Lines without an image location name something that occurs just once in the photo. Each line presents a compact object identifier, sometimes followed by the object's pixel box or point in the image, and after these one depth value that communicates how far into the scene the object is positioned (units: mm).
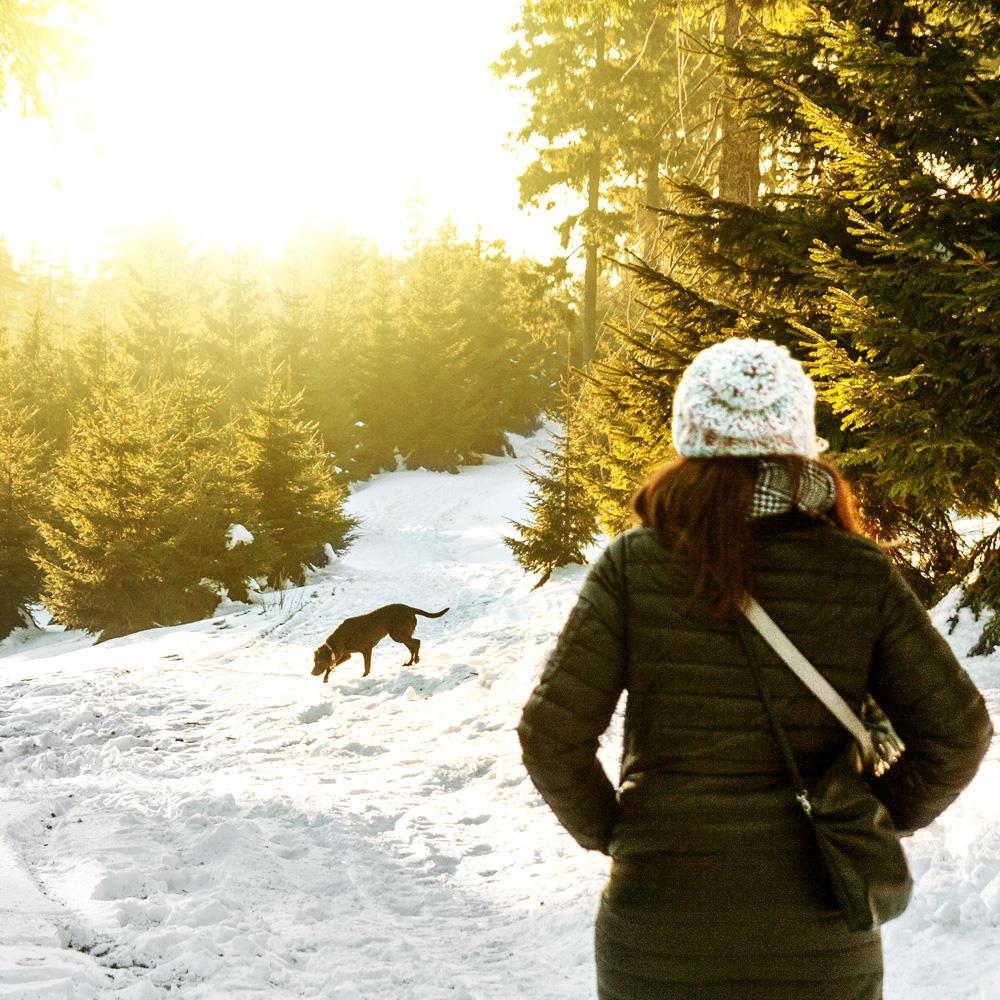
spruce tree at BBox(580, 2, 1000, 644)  5867
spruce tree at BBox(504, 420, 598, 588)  16938
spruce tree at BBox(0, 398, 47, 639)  20406
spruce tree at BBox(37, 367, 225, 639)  17172
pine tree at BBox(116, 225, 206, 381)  34344
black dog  10844
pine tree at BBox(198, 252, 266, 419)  35531
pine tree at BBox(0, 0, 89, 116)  8086
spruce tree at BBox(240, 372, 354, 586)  21062
